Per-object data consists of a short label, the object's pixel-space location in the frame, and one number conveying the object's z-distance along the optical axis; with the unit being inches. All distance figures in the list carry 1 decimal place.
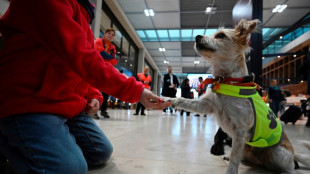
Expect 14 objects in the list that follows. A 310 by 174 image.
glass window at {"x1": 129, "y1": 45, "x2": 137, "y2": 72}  492.0
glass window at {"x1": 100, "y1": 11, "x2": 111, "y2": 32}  315.3
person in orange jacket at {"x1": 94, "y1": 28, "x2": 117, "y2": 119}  148.4
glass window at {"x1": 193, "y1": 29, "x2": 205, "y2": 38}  397.0
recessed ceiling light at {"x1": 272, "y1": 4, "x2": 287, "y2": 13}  293.3
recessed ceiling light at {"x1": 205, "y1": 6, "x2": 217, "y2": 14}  308.7
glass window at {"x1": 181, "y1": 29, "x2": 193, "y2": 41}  402.5
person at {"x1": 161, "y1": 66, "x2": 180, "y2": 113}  263.2
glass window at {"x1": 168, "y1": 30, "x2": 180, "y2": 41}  413.8
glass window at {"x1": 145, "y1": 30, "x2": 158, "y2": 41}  434.1
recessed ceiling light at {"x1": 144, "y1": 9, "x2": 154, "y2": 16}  327.9
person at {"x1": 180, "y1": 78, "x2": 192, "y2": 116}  289.6
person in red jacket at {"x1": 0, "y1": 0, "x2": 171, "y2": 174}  34.8
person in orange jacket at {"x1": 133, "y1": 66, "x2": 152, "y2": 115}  244.8
